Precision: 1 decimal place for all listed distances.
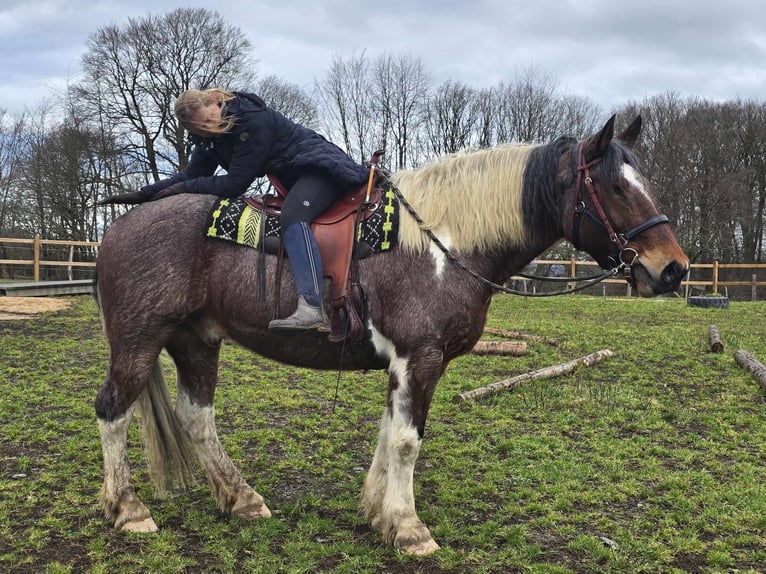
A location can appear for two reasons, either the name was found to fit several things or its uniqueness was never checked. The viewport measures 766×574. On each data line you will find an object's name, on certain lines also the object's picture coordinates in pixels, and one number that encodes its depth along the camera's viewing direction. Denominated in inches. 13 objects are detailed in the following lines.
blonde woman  122.2
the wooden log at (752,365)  281.6
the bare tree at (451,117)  1282.0
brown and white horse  120.6
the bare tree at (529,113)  1261.1
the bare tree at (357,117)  1295.5
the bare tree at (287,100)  1060.5
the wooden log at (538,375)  256.4
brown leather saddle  125.2
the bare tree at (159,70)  983.0
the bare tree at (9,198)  1012.5
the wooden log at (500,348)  368.8
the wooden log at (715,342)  378.6
